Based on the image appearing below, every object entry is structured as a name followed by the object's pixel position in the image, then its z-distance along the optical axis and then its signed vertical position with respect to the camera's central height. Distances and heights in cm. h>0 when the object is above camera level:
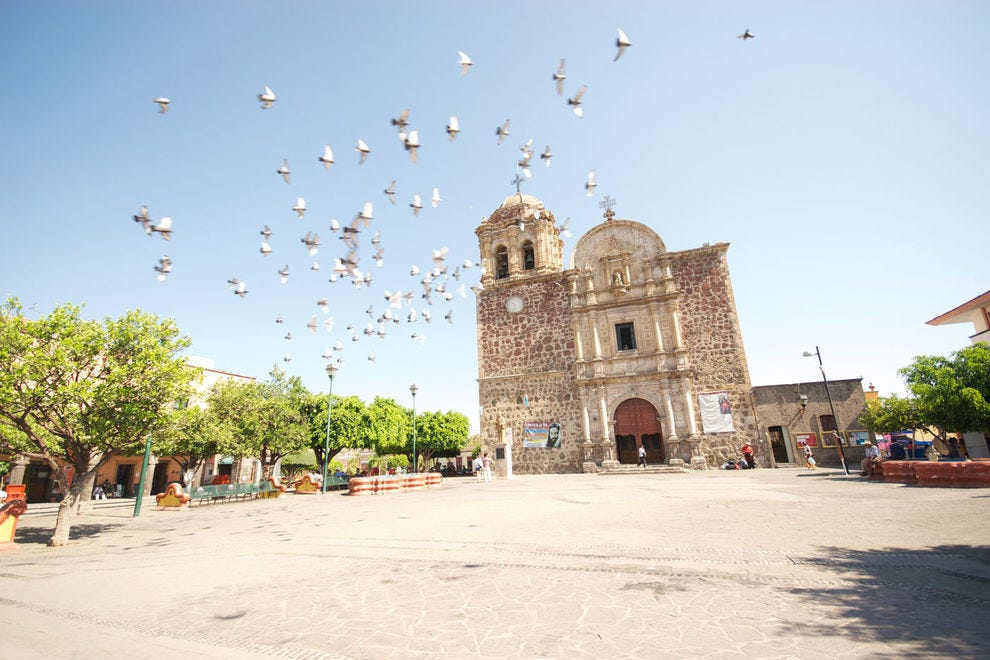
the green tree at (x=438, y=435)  4022 +149
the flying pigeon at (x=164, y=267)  891 +395
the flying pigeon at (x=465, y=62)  666 +571
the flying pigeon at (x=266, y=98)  704 +565
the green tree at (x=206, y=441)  1983 +105
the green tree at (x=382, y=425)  2664 +179
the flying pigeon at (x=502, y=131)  822 +578
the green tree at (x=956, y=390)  1340 +108
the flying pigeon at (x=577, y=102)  737 +578
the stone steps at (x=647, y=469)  2164 -141
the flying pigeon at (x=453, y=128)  751 +536
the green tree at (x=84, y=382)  876 +178
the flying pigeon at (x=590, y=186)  1016 +579
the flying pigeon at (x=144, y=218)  770 +425
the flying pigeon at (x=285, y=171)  788 +504
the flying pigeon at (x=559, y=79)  708 +573
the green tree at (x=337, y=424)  2484 +184
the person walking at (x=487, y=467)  2258 -91
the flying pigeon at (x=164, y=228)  782 +412
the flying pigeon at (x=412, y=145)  738 +505
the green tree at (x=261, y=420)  2141 +200
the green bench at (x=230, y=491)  1680 -114
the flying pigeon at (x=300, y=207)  879 +488
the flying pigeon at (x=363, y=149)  756 +514
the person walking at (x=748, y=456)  2161 -99
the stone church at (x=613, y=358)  2330 +470
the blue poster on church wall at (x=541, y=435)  2534 +63
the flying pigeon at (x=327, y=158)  764 +504
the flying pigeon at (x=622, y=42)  630 +564
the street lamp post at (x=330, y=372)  1970 +372
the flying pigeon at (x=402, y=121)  764 +566
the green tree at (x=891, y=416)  2103 +60
